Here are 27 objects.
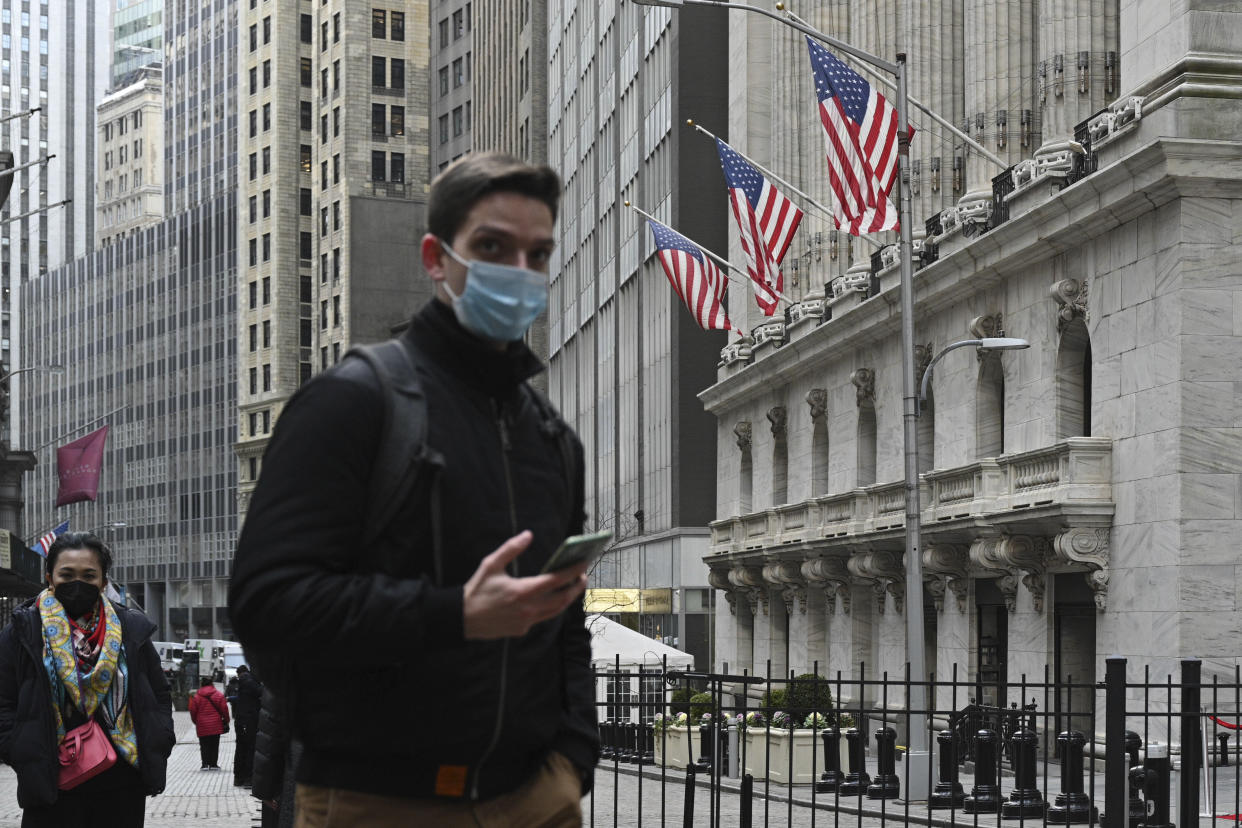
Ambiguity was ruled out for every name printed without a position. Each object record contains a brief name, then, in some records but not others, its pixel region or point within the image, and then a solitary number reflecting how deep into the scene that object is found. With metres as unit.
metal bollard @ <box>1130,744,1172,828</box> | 13.95
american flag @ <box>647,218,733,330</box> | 39.47
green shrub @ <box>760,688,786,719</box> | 29.42
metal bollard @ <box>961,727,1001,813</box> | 19.58
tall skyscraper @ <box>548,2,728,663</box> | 63.34
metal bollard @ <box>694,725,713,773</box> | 19.43
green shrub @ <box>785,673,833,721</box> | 27.22
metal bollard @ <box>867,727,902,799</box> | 22.80
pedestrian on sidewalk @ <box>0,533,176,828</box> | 8.34
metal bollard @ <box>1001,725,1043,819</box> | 18.25
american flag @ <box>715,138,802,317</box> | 34.66
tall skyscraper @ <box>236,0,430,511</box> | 122.00
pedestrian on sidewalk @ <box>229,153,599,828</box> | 3.40
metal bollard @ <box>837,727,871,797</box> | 22.02
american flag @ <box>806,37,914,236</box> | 28.19
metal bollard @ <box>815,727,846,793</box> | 24.03
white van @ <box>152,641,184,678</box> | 95.32
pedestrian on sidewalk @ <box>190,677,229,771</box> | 36.75
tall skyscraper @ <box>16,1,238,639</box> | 136.25
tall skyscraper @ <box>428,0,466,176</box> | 113.94
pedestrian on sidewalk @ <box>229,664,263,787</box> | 25.56
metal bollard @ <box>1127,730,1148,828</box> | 15.04
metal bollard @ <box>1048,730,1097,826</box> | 15.96
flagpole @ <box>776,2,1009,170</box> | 28.28
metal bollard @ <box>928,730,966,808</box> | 21.55
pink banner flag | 50.84
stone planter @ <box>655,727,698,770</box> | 31.20
